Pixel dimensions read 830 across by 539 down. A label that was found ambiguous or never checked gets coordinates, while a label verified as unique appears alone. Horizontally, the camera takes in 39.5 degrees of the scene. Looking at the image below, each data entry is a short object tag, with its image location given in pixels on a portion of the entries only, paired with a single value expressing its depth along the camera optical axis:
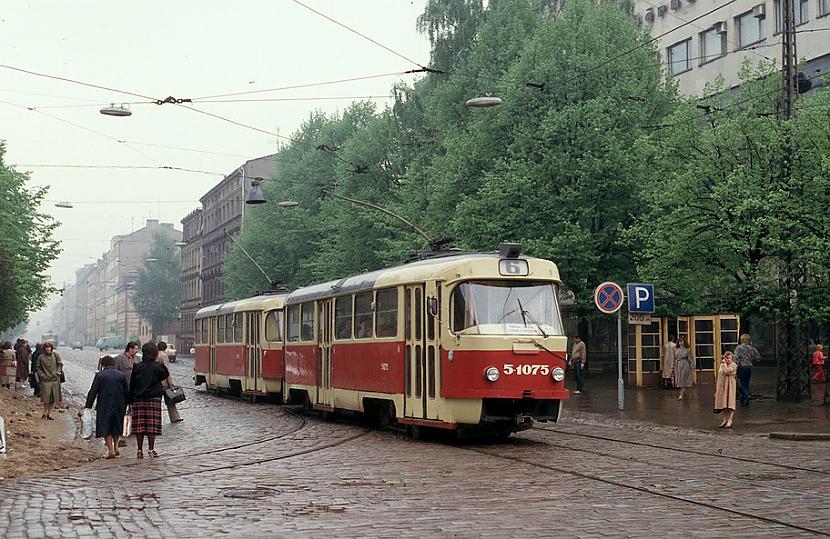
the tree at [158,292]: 128.62
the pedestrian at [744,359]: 25.94
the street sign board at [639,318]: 25.81
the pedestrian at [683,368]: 28.97
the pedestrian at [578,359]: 32.66
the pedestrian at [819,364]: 28.48
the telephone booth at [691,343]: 34.38
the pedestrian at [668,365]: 33.09
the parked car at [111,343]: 116.38
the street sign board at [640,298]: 25.31
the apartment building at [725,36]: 45.38
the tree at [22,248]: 42.64
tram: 16.83
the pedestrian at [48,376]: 25.78
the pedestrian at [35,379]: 35.59
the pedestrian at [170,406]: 23.23
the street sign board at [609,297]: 24.27
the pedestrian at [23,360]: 37.56
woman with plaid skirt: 15.70
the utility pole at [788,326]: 25.38
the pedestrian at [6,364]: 35.66
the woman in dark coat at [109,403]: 15.86
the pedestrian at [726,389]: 19.98
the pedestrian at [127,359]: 20.67
